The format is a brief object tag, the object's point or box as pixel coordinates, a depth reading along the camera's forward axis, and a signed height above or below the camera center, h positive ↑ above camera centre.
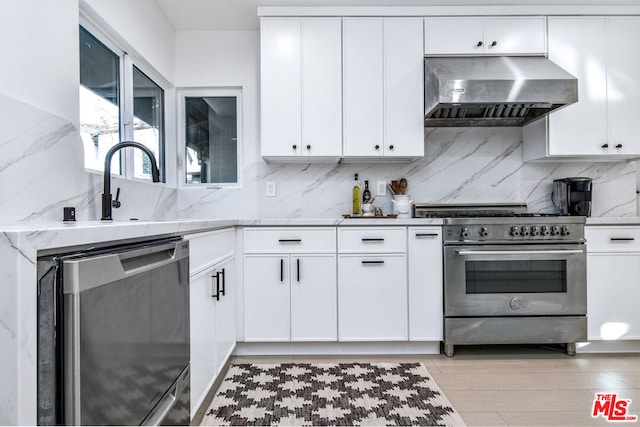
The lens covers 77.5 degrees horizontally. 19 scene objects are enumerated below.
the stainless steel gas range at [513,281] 2.61 -0.46
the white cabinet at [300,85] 2.87 +0.92
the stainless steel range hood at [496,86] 2.63 +0.83
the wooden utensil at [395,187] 3.16 +0.20
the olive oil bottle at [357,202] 3.12 +0.08
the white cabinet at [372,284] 2.64 -0.48
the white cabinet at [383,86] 2.88 +0.91
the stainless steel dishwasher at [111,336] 0.72 -0.27
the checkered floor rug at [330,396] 1.84 -0.95
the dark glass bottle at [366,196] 3.13 +0.13
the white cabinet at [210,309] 1.67 -0.48
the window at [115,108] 2.06 +0.64
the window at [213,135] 3.32 +0.65
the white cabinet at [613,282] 2.65 -0.48
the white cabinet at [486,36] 2.88 +1.27
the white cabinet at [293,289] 2.64 -0.51
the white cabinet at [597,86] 2.90 +0.91
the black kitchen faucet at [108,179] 1.77 +0.15
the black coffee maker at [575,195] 2.96 +0.12
